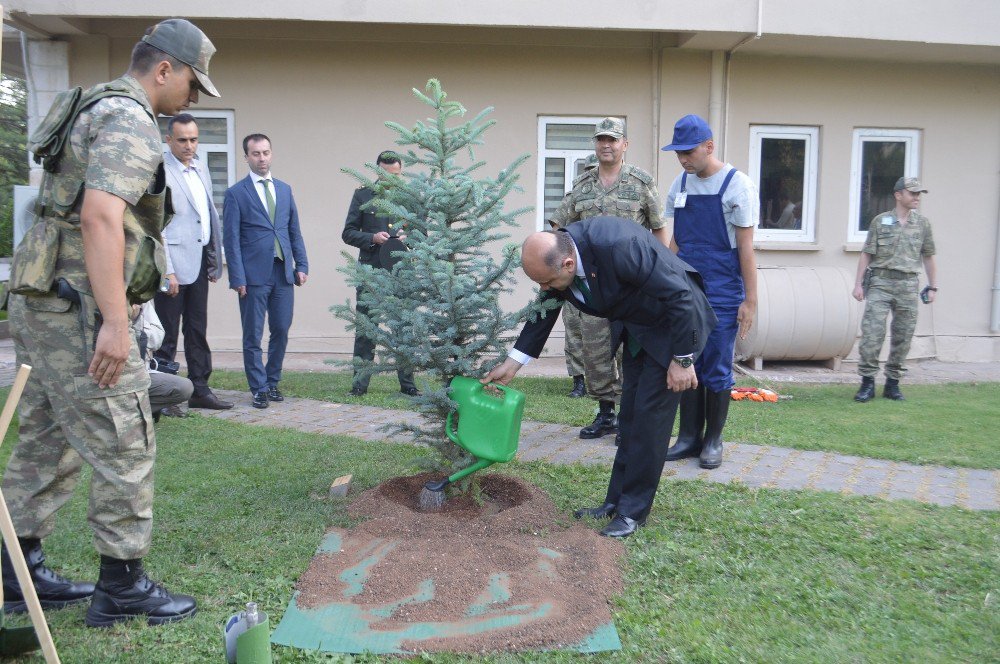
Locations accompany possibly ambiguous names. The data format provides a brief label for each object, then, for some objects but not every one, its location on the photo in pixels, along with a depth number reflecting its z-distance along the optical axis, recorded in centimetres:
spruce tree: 414
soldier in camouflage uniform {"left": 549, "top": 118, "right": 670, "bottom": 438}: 616
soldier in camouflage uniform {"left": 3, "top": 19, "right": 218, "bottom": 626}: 287
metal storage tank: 956
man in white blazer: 665
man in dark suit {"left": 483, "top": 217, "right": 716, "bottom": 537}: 389
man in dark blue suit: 709
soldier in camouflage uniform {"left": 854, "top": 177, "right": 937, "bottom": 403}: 808
